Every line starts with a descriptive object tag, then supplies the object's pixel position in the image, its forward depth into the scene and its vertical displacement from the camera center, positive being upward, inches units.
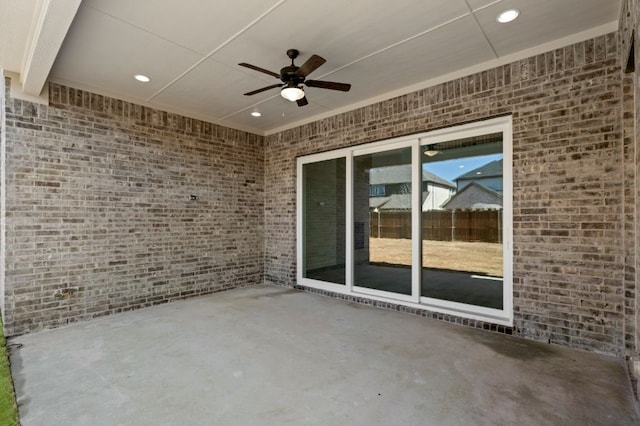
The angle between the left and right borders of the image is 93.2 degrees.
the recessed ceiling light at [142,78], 161.8 +74.1
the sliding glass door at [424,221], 155.7 -4.9
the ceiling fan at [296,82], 130.0 +58.4
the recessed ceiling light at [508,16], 113.9 +75.9
